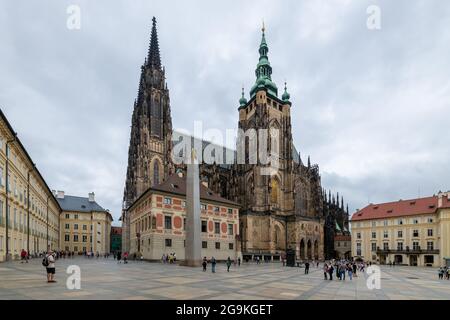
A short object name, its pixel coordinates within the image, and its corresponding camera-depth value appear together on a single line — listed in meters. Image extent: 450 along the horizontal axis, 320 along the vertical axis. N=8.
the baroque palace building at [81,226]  80.09
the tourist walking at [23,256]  29.12
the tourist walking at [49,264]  15.18
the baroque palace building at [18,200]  29.19
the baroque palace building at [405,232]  57.54
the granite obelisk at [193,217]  29.22
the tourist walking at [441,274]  28.81
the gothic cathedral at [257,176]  68.06
